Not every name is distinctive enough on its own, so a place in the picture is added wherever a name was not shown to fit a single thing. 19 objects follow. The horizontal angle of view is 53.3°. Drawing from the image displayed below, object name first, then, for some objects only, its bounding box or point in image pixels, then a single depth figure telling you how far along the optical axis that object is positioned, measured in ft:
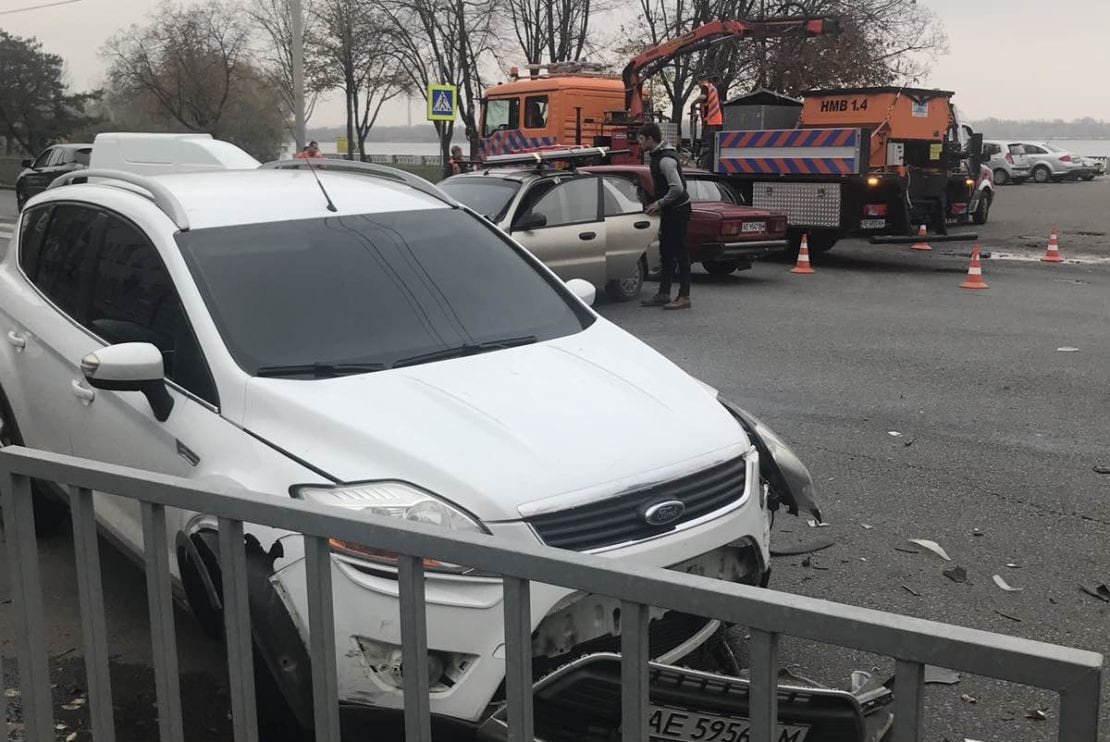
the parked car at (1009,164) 126.00
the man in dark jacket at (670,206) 38.32
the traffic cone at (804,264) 53.52
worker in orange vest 63.52
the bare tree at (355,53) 135.85
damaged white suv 9.34
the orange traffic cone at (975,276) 46.68
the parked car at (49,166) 83.30
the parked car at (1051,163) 130.31
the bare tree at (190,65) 161.07
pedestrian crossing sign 73.00
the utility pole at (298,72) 84.43
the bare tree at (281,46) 157.79
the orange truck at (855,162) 52.90
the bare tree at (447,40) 130.11
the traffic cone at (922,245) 64.13
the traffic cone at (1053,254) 57.31
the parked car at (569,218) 37.40
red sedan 44.88
